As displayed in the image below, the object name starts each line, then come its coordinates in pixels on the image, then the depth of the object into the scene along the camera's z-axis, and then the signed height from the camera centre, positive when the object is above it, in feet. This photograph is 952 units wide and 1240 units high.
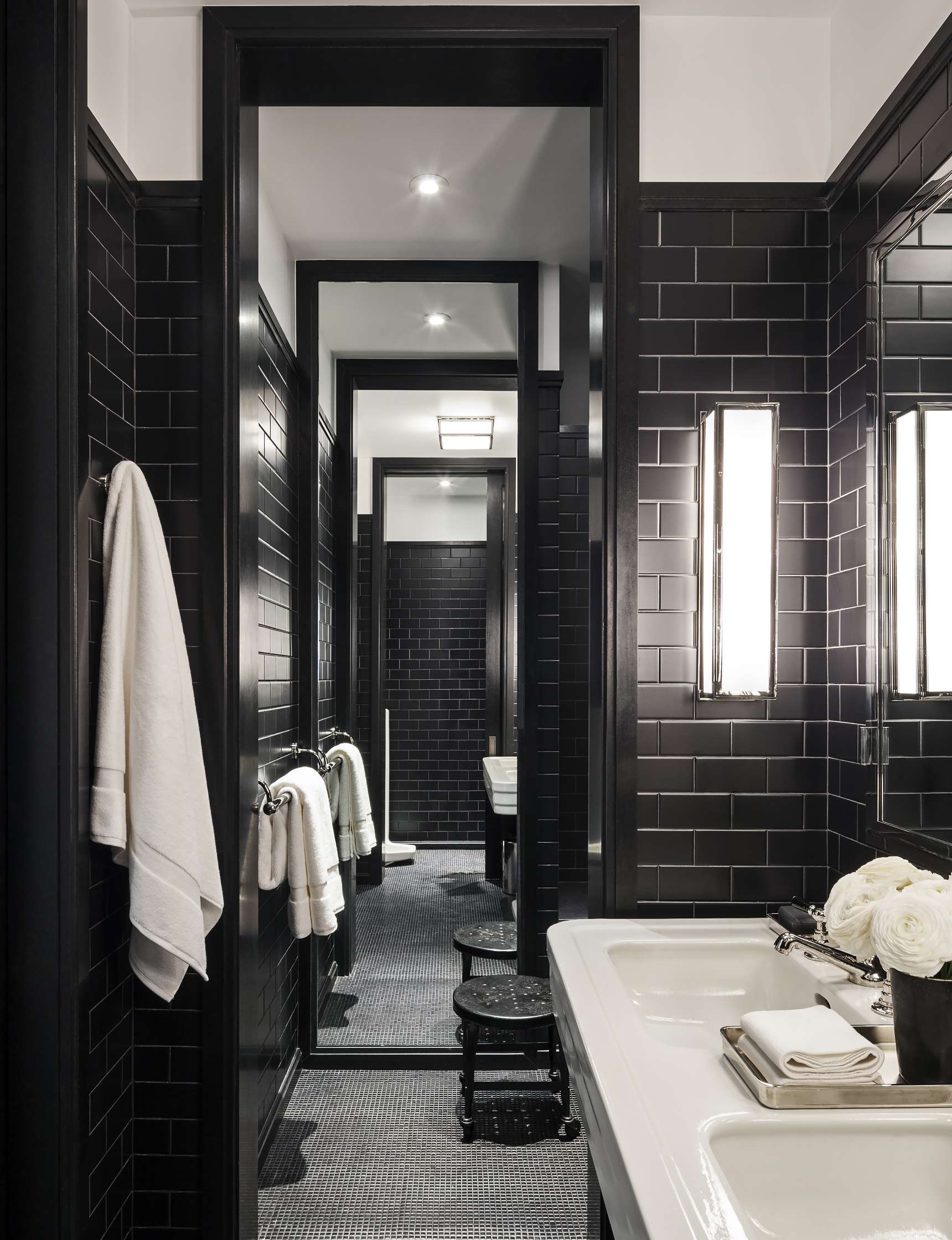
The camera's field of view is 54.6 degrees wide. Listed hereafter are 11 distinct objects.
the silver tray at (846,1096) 3.35 -1.62
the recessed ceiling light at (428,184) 8.30 +4.28
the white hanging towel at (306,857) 7.79 -1.74
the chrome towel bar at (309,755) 7.39 -1.16
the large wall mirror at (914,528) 4.65 +0.66
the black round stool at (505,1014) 8.20 -3.23
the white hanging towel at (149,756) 5.11 -0.58
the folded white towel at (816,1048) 3.40 -1.49
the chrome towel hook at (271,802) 7.33 -1.21
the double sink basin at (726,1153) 2.77 -1.65
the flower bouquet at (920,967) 3.45 -1.19
